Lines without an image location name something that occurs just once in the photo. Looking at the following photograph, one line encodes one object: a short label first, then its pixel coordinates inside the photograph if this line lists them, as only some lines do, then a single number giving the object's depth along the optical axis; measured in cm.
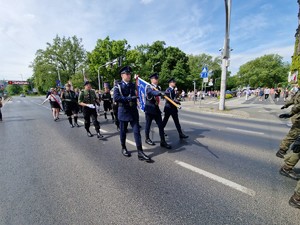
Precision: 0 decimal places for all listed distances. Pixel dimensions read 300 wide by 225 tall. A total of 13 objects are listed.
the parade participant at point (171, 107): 508
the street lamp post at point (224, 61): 1181
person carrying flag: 452
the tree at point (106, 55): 3831
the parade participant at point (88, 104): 595
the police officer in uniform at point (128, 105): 377
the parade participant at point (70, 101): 793
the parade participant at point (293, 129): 347
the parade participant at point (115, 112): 689
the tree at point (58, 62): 4631
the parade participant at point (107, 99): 854
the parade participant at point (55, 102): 939
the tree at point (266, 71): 6703
